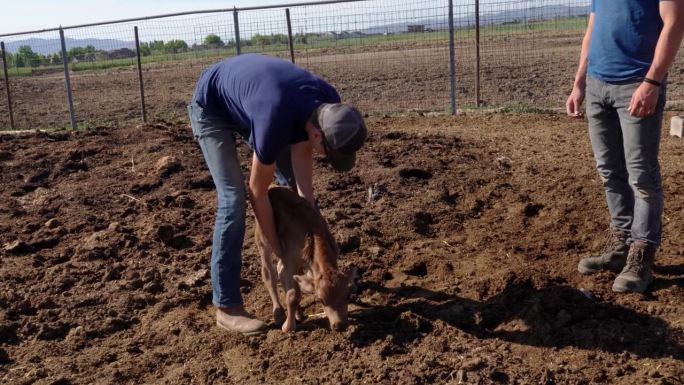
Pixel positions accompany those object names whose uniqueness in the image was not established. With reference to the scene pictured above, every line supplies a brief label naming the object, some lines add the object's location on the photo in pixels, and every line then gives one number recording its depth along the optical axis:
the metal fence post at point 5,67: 15.87
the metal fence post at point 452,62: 13.18
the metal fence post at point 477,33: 13.43
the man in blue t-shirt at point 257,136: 3.94
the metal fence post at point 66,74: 14.91
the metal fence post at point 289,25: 13.95
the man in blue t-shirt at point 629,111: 4.39
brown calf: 4.40
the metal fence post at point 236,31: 13.96
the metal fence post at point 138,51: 15.25
